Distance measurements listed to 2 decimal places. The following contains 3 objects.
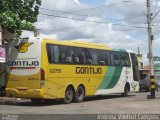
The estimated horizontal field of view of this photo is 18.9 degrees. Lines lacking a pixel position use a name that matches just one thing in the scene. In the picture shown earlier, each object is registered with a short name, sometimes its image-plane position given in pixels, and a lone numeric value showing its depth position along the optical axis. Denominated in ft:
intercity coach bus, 81.10
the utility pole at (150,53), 100.78
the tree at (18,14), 84.07
